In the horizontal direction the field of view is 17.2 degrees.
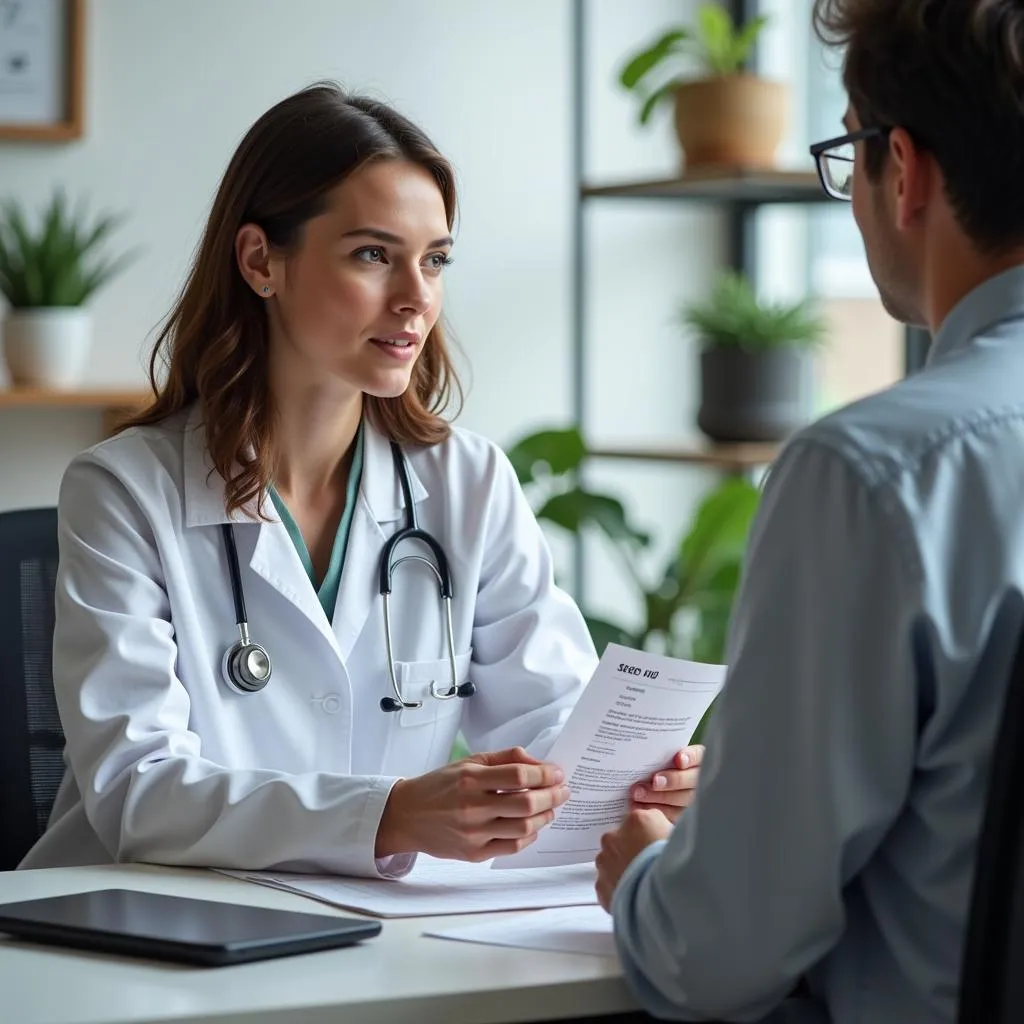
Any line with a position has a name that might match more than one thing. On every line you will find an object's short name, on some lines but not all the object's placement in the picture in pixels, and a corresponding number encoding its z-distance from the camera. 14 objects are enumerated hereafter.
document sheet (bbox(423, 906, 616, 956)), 2.47
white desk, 2.35
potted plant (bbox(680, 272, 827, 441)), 3.99
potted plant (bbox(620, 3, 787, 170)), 3.96
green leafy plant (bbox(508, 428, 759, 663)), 3.88
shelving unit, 3.93
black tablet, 2.42
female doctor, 2.80
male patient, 2.28
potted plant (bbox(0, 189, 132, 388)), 3.81
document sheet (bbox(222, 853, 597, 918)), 2.56
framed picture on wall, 3.91
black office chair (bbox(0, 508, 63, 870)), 2.93
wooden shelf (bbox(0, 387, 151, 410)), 3.79
